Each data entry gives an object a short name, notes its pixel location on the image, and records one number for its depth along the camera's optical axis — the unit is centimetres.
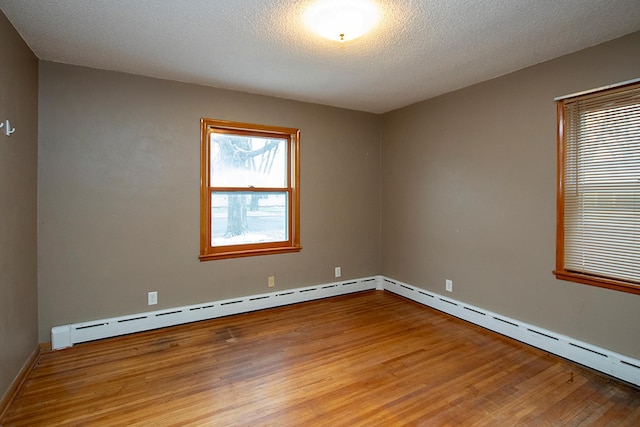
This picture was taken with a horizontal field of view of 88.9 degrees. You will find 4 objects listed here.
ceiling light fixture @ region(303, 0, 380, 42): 197
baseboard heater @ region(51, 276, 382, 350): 292
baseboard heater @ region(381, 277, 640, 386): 237
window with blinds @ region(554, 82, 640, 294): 235
